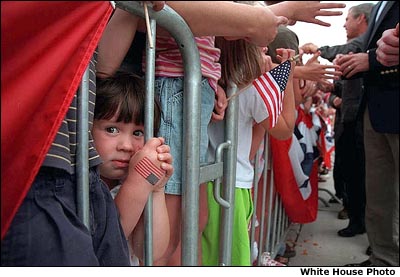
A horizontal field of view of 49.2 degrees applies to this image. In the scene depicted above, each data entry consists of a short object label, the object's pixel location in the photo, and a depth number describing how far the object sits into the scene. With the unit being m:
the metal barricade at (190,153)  0.82
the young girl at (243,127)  1.39
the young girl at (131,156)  0.99
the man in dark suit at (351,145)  2.79
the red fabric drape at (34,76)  0.48
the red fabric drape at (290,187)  2.43
